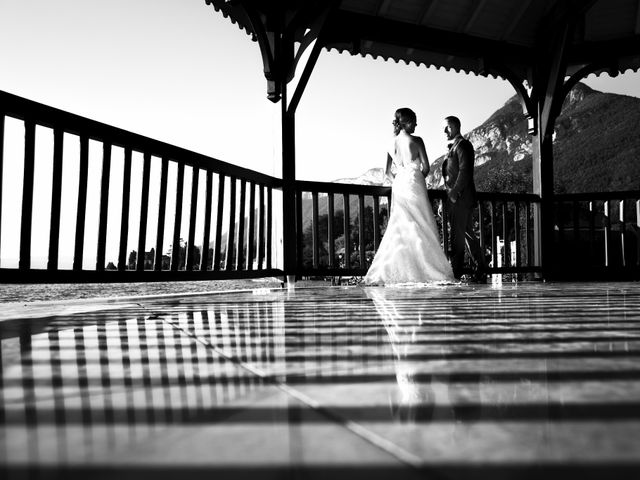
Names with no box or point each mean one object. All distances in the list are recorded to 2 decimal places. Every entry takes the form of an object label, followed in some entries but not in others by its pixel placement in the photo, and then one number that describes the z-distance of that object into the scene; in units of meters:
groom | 5.72
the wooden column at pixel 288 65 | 5.43
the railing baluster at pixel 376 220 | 6.02
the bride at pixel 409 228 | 5.20
